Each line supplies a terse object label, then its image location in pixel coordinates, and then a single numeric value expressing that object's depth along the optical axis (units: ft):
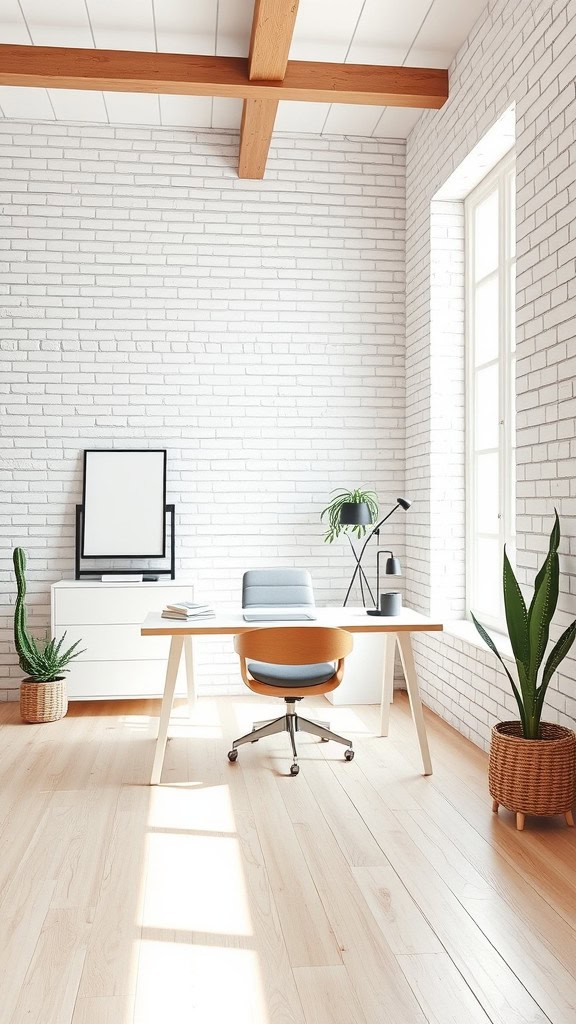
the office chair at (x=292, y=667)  11.64
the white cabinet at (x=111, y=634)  16.16
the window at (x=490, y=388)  14.19
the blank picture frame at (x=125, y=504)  17.29
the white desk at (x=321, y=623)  11.98
